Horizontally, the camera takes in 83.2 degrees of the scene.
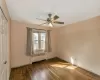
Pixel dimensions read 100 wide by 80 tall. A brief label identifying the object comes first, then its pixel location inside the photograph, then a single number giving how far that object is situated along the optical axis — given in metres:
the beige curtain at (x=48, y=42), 3.76
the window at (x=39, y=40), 3.43
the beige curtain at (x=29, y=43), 3.12
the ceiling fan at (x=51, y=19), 2.12
